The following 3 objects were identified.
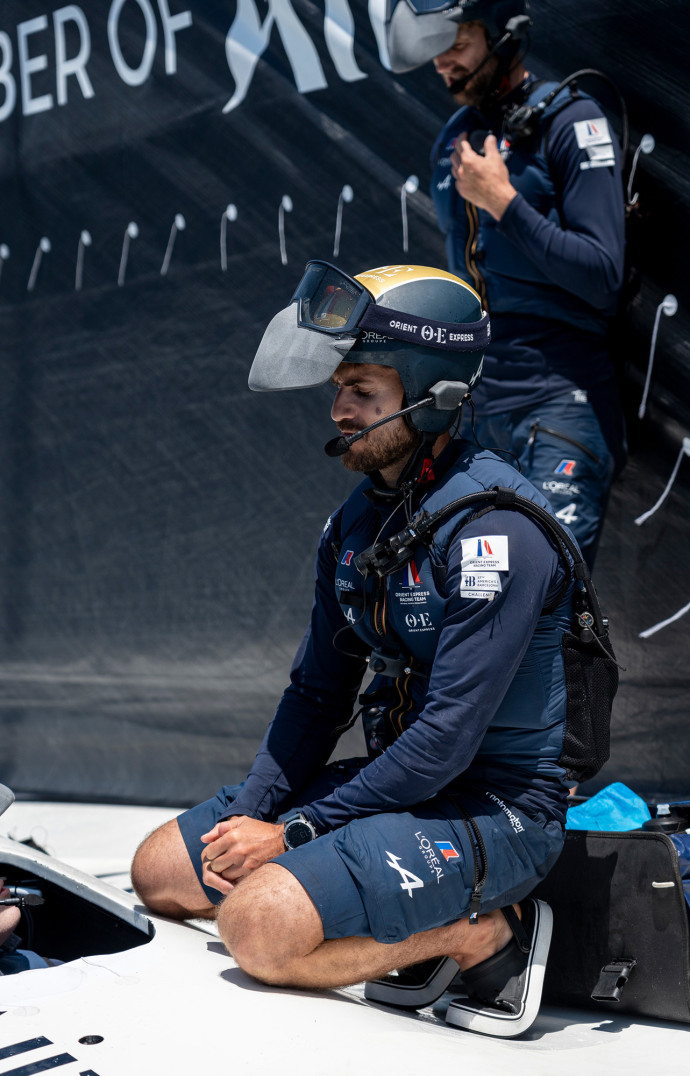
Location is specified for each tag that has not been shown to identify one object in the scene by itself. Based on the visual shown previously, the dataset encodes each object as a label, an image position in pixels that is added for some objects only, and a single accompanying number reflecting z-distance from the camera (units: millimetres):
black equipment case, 4105
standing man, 5477
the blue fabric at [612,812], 4879
